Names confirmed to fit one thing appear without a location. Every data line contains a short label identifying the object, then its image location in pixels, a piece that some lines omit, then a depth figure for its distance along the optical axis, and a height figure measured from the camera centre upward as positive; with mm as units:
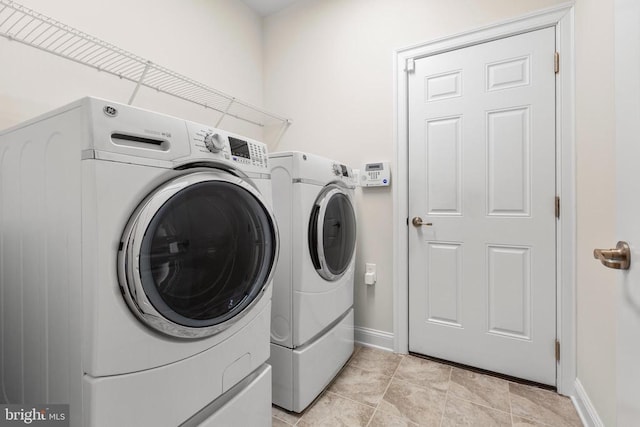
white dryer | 1388 -341
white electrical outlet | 2078 -464
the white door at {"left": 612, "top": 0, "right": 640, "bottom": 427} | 589 +23
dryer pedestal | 1391 -797
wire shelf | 1288 +807
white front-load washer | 717 -160
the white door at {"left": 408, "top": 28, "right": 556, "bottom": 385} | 1643 +11
